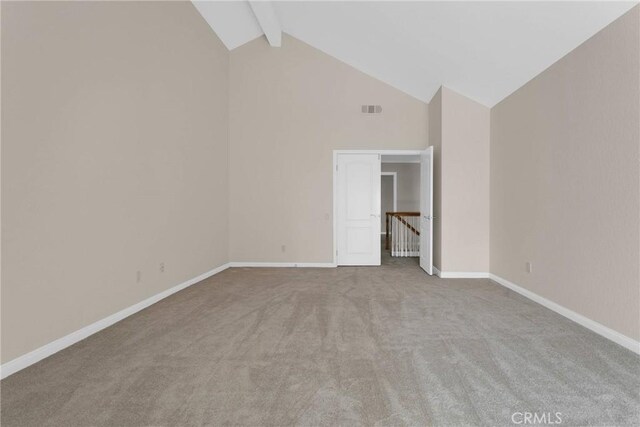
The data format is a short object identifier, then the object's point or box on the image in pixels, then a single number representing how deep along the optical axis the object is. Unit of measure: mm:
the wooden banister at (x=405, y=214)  6906
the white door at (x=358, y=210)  5859
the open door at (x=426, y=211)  5012
